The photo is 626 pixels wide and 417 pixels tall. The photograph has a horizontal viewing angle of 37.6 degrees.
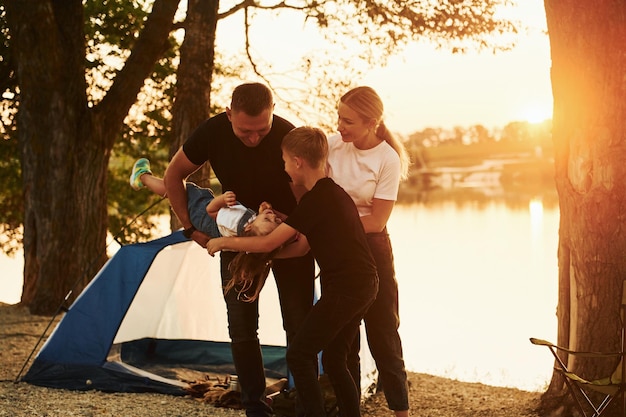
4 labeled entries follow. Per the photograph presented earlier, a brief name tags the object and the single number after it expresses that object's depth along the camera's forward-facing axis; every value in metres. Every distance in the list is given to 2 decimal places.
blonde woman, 4.16
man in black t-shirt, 4.11
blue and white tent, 6.09
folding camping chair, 4.48
